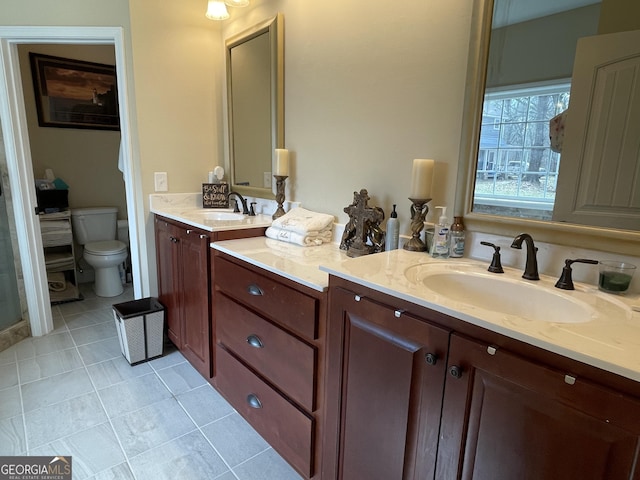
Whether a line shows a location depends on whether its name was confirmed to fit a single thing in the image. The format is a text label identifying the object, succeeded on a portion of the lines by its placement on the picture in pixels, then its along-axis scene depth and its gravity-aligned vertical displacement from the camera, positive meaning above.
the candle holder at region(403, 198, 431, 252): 1.40 -0.22
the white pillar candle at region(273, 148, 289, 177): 2.00 +0.01
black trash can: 2.22 -1.06
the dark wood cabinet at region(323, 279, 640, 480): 0.65 -0.51
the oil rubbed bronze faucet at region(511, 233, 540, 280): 1.09 -0.26
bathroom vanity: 0.67 -0.49
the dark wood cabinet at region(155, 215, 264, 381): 1.91 -0.71
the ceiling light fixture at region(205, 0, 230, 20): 2.21 +0.91
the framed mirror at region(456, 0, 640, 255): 1.03 +0.12
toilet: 3.26 -0.79
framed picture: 3.26 +0.60
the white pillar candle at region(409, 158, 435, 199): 1.33 -0.04
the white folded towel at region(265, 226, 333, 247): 1.74 -0.35
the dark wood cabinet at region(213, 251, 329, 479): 1.28 -0.76
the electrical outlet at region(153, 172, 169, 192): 2.48 -0.14
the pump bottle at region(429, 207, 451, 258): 1.31 -0.26
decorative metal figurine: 1.52 -0.26
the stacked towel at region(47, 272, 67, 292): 3.25 -1.10
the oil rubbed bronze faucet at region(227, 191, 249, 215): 2.40 -0.29
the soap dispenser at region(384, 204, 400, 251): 1.46 -0.26
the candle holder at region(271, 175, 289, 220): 2.06 -0.17
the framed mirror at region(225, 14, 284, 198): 2.07 +0.37
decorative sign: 2.58 -0.23
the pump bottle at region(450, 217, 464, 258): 1.33 -0.25
